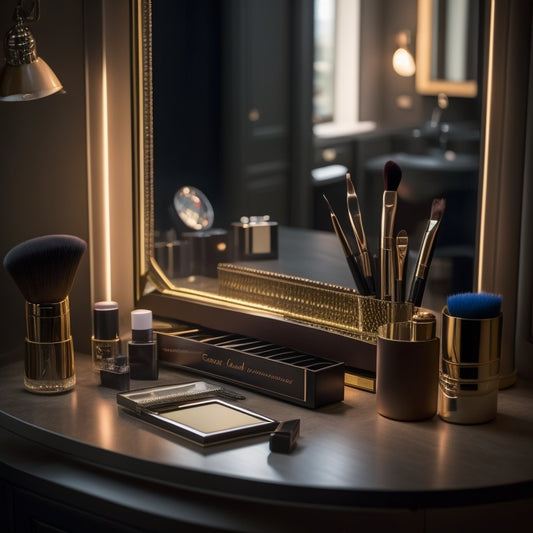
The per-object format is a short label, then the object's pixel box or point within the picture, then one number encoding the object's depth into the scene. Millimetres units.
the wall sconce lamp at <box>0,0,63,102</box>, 1140
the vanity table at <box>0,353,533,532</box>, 951
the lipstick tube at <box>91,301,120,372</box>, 1185
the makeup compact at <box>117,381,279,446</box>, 1029
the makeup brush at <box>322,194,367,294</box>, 1140
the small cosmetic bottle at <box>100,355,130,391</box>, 1151
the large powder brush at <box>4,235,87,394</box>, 1092
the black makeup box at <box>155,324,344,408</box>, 1094
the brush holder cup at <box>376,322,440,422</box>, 1041
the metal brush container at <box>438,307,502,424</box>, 1035
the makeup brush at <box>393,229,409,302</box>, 1099
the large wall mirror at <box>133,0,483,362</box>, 1108
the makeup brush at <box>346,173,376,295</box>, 1137
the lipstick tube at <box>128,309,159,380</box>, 1169
